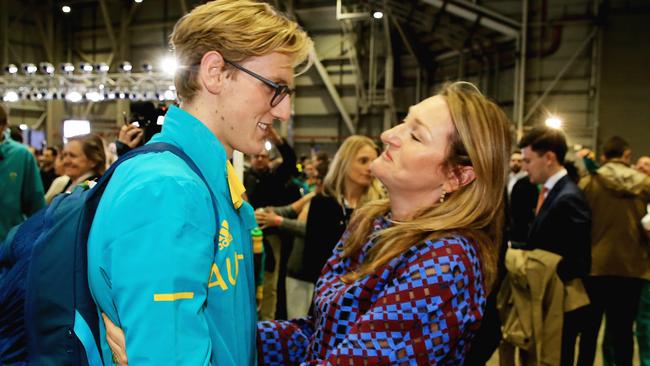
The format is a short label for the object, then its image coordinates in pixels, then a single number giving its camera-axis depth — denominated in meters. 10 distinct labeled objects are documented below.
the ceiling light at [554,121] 9.13
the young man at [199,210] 0.86
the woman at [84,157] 3.47
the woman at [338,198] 3.32
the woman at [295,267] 3.83
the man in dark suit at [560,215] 3.00
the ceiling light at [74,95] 12.05
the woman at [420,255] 1.22
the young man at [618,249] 3.74
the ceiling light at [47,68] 12.07
